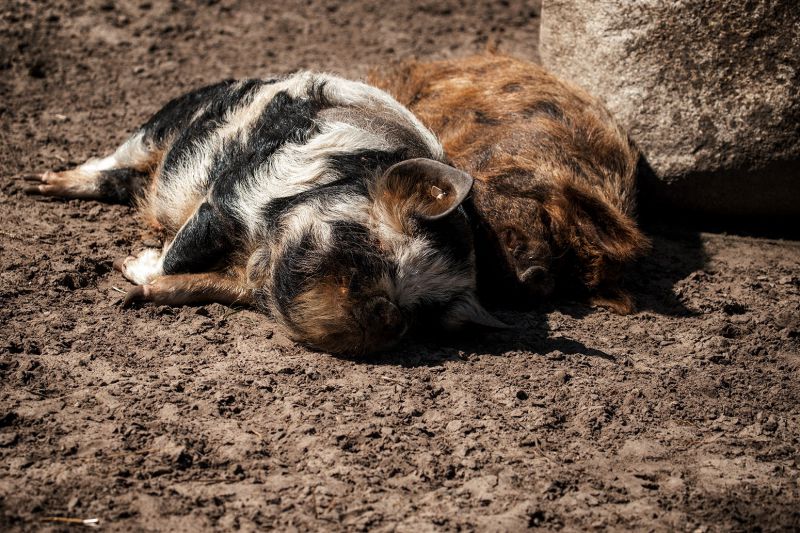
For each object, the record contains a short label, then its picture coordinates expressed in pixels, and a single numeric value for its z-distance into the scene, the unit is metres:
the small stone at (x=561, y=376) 7.94
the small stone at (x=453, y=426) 7.20
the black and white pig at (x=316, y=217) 7.87
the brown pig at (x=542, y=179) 8.87
